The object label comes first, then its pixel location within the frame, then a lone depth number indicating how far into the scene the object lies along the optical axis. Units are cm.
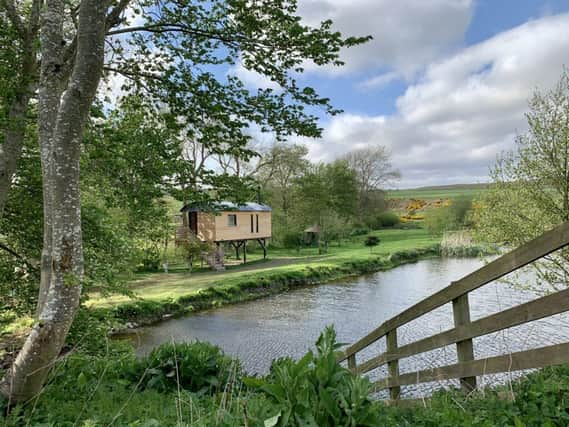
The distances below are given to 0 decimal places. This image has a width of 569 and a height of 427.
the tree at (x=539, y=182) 864
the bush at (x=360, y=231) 4398
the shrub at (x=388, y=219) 4874
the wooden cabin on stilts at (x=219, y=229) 2259
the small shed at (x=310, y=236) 3546
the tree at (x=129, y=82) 249
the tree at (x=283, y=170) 3432
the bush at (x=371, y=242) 3434
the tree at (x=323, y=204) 3347
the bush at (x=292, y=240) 3512
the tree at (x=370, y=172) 4688
